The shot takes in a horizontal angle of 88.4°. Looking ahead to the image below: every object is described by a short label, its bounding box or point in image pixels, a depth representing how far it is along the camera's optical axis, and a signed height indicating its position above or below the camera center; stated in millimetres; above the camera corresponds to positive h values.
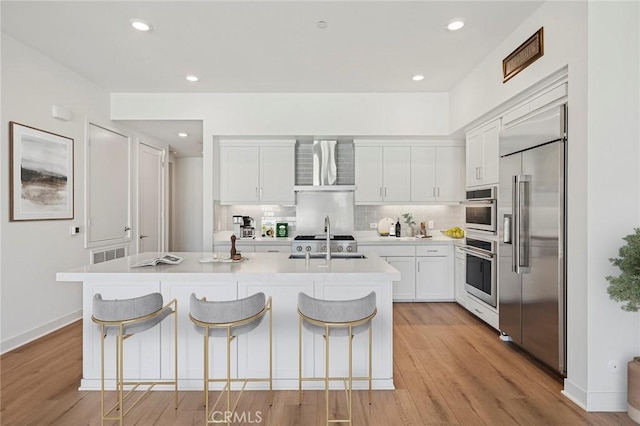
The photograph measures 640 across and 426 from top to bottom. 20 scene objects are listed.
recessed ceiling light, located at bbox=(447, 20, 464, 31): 2793 +1603
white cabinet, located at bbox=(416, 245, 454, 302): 4684 -878
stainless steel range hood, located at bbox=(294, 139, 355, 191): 4898 +720
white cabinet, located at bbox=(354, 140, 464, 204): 4883 +555
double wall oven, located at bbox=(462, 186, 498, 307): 3496 -381
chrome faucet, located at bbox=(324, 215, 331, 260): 2653 -285
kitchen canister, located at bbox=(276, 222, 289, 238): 5070 -276
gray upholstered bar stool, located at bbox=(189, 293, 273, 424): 1912 -629
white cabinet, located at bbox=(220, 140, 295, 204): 4852 +578
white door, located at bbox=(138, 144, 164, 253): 5203 +192
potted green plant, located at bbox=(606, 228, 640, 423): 1905 -443
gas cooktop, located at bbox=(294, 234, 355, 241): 4629 -377
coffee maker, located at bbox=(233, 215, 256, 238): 4930 -223
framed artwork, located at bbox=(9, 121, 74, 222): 3092 +375
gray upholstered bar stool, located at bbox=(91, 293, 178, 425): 1952 -640
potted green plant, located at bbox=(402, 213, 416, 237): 5112 -183
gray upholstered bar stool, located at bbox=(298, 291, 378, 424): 1901 -614
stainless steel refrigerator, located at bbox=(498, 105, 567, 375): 2434 -184
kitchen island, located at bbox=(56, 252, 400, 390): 2428 -963
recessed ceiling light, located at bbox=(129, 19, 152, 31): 2775 +1595
